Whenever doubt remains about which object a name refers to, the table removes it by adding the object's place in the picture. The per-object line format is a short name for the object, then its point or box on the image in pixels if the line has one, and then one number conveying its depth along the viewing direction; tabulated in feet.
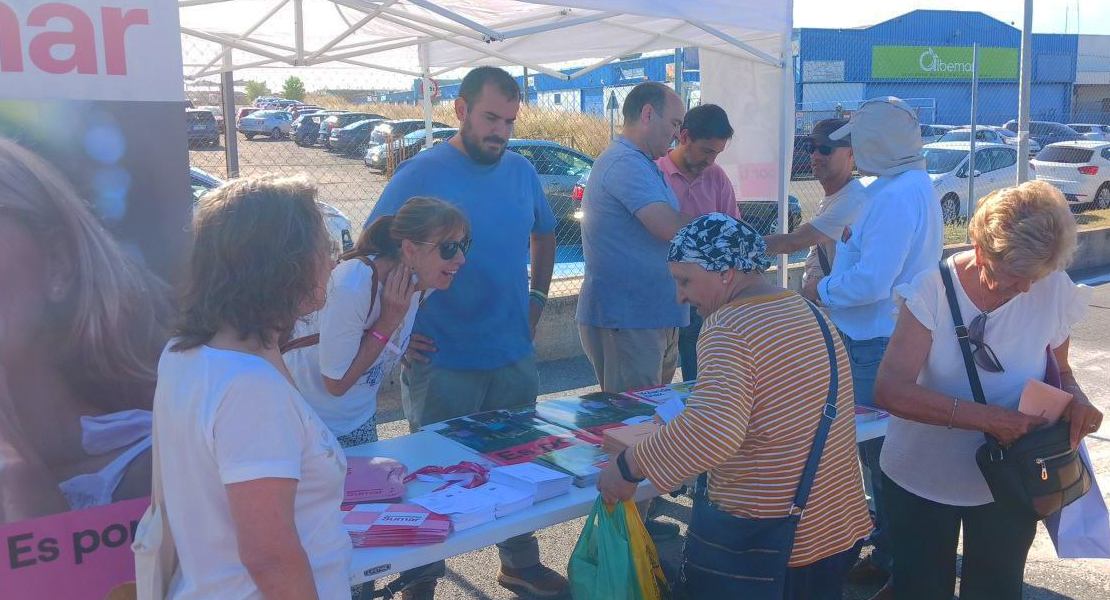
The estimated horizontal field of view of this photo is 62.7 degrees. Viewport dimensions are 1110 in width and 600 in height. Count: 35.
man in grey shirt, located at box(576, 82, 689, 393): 12.14
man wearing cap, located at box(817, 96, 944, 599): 10.71
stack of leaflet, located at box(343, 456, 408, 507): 7.62
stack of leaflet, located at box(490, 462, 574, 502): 7.79
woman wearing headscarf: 6.82
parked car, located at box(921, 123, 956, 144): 74.13
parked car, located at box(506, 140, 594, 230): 35.45
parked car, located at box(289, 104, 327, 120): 73.20
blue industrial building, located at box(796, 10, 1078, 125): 98.99
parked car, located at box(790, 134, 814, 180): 57.88
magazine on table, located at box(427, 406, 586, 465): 8.92
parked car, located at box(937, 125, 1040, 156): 66.49
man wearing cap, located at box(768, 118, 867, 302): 12.11
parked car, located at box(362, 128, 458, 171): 37.82
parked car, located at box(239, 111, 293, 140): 70.23
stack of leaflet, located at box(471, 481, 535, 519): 7.48
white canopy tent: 14.82
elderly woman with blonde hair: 8.02
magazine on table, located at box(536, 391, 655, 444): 9.71
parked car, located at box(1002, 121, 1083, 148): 78.76
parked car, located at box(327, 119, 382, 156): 59.67
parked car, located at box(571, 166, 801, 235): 24.26
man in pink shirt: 13.21
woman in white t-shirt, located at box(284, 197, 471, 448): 8.59
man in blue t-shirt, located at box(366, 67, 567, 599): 10.96
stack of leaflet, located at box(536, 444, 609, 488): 8.22
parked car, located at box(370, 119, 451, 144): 56.95
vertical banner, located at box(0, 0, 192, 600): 6.70
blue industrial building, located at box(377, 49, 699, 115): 78.64
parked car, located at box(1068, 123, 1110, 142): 79.79
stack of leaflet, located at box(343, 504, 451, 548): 6.91
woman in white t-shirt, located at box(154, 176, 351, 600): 4.81
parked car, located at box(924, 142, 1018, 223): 45.88
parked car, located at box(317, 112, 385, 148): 64.49
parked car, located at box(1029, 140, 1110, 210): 49.85
